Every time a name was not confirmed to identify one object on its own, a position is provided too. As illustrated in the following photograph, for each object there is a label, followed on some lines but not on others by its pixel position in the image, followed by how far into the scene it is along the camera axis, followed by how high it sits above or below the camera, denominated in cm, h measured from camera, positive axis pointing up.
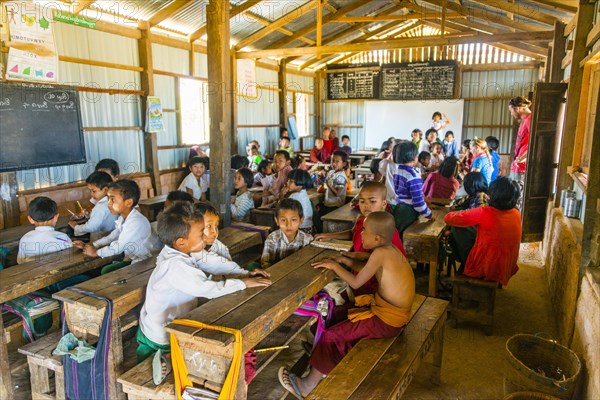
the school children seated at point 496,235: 334 -82
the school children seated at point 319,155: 957 -53
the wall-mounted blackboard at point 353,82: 1199 +141
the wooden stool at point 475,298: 336 -134
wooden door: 482 -29
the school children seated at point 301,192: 411 -58
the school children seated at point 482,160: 570 -39
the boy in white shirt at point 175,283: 198 -71
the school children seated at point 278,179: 519 -59
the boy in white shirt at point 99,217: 340 -68
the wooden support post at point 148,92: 662 +62
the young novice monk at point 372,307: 228 -96
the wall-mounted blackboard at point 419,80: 1098 +135
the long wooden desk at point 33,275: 237 -84
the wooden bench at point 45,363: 229 -125
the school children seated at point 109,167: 464 -39
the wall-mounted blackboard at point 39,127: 479 +6
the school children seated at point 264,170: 607 -55
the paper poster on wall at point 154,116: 675 +25
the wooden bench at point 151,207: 530 -95
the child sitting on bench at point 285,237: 282 -71
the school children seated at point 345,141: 1022 -24
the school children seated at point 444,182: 495 -61
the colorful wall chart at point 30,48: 472 +97
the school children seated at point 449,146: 870 -30
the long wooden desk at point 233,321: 166 -78
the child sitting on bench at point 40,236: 289 -71
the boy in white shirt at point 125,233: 282 -68
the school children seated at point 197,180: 532 -62
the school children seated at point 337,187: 507 -66
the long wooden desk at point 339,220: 402 -85
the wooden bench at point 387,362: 190 -115
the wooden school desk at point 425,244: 363 -97
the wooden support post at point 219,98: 367 +29
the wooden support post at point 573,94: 415 +38
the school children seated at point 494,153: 644 -34
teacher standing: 557 +2
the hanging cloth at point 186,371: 164 -93
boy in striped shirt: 382 -52
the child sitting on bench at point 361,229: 271 -68
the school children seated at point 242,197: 450 -70
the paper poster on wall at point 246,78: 902 +115
